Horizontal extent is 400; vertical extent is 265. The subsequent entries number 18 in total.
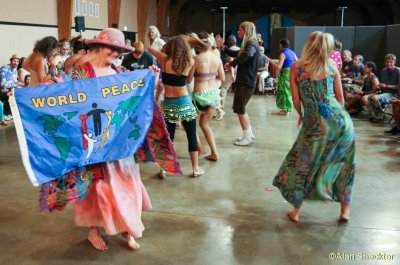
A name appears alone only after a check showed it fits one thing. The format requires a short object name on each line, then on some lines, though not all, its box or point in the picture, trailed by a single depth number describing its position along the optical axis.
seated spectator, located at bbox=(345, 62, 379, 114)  6.48
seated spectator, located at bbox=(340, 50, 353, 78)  7.76
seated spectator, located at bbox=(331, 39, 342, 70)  6.60
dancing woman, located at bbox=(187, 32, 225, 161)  3.88
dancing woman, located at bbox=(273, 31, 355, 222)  2.68
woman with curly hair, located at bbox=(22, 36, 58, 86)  4.08
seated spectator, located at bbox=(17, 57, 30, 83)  6.28
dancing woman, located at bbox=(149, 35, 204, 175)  3.43
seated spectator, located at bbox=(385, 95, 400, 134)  5.32
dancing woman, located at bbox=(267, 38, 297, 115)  6.69
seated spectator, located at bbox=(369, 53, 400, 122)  5.99
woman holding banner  2.34
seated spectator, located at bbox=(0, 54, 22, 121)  6.51
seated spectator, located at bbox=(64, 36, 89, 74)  4.19
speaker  9.02
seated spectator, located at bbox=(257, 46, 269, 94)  9.91
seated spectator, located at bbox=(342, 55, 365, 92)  7.25
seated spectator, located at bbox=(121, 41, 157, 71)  4.64
